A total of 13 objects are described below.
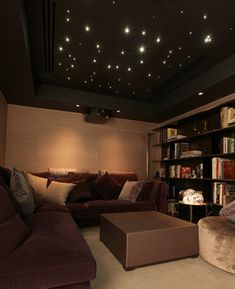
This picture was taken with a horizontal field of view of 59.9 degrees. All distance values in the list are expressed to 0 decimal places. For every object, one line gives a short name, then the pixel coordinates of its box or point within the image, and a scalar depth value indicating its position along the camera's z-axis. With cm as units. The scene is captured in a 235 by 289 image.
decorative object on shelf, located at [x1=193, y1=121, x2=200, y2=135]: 386
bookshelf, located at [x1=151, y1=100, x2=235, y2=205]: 303
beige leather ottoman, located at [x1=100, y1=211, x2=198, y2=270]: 178
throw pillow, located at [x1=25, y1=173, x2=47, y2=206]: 282
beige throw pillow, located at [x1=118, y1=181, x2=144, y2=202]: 338
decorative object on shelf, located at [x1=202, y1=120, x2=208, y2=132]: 366
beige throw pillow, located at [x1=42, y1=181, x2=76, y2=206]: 286
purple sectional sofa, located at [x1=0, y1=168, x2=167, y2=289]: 103
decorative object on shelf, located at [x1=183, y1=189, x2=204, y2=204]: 293
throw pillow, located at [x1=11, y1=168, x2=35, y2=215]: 213
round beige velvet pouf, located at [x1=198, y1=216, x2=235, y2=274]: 174
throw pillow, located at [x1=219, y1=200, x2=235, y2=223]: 205
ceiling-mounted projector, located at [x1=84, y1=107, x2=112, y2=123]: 410
